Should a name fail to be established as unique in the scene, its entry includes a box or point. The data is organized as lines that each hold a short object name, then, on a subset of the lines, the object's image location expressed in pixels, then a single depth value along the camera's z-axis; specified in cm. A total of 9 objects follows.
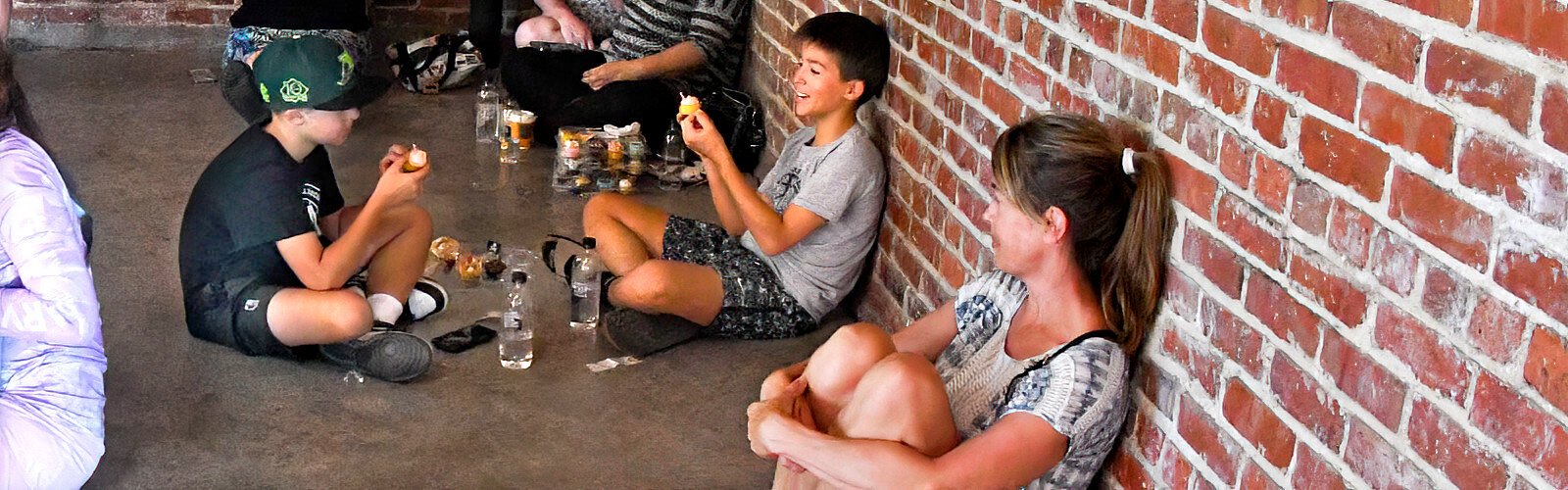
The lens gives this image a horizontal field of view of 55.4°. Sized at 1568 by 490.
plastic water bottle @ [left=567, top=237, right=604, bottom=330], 360
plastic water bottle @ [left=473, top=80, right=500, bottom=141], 530
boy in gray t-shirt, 335
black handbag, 477
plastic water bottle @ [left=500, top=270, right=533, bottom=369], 339
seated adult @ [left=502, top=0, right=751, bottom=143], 494
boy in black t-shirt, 312
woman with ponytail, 211
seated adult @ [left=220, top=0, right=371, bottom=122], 537
